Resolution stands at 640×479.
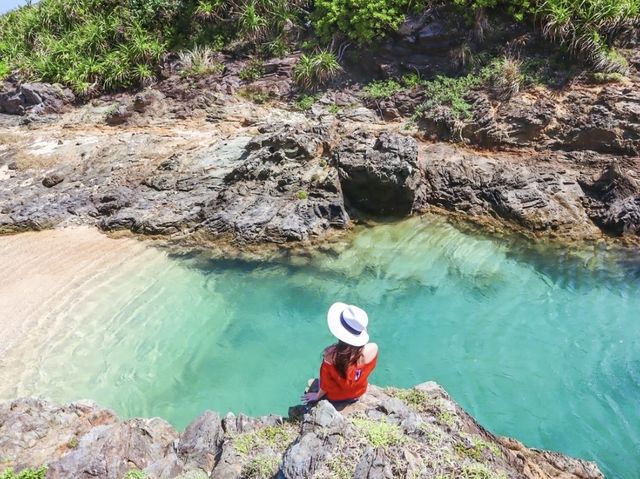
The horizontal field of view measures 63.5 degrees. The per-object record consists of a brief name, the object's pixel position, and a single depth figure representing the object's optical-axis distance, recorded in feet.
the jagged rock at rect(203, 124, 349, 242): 31.65
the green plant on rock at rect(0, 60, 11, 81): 54.13
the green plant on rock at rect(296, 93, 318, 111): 43.09
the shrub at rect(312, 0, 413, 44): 42.34
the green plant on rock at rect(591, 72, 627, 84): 35.83
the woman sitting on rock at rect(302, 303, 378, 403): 14.61
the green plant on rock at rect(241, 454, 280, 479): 12.61
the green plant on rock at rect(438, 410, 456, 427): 14.40
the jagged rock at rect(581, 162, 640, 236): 30.58
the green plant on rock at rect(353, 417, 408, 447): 12.15
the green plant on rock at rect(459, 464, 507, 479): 11.58
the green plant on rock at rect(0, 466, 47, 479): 14.07
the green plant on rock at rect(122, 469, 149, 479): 13.64
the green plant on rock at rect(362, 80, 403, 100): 41.68
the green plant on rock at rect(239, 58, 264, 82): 46.65
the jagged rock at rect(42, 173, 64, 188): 37.50
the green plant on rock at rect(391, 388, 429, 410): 15.52
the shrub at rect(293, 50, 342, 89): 43.62
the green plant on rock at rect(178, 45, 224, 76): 47.83
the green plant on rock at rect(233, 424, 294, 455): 14.52
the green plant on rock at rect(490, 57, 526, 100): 37.70
